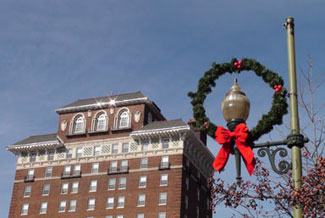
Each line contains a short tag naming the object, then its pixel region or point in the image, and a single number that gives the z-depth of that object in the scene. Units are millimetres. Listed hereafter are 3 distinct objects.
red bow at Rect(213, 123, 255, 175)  9391
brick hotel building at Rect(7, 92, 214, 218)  70875
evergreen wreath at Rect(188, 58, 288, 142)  10234
